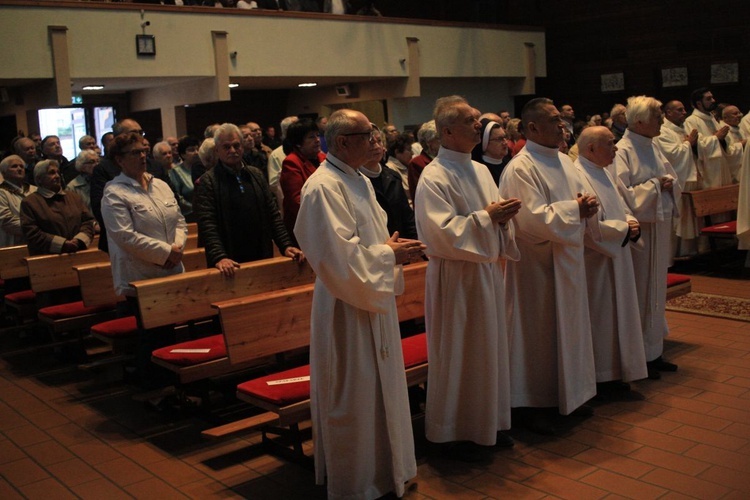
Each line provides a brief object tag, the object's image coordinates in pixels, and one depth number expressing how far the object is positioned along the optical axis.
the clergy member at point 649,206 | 5.36
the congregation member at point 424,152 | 6.41
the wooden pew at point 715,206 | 8.36
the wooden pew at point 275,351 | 4.00
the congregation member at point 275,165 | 8.02
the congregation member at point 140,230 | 5.18
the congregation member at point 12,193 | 7.38
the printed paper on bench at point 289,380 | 4.16
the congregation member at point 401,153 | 7.65
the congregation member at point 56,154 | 8.82
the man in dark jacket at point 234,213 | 5.07
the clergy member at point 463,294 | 4.07
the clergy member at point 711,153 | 9.33
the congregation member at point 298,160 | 5.45
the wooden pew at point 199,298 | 4.64
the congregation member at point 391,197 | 5.11
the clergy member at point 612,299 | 4.91
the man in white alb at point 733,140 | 9.60
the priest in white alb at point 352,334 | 3.53
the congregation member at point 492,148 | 5.32
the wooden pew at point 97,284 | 5.76
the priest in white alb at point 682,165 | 8.56
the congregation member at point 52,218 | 6.54
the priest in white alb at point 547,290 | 4.46
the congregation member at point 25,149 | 8.56
